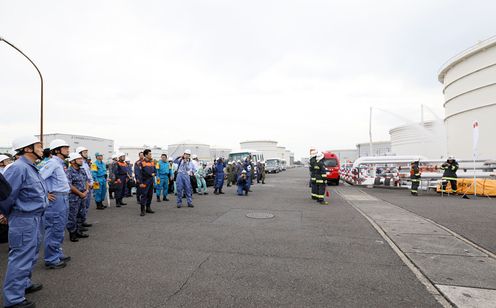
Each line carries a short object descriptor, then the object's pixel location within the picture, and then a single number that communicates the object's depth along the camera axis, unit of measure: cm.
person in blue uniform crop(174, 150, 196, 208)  938
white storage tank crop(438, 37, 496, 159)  2881
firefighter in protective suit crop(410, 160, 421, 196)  1318
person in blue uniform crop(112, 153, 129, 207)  993
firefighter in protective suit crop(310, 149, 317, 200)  1094
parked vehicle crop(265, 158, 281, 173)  4063
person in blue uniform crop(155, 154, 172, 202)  1133
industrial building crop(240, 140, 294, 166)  8094
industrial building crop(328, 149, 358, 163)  8971
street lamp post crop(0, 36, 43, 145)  1165
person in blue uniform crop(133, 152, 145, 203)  812
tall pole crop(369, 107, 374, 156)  4772
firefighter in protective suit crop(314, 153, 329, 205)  1050
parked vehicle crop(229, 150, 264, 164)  2611
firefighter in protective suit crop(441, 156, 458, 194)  1283
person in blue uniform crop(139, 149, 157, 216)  812
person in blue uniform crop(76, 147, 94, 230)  598
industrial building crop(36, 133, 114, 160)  2089
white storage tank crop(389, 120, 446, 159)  4938
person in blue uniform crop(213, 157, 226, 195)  1341
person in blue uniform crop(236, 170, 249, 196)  1284
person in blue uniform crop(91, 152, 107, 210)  929
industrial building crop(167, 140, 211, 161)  3943
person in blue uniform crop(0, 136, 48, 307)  289
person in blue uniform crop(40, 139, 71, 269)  410
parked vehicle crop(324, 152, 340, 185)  1880
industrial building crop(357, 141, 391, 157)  7951
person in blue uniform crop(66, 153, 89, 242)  546
